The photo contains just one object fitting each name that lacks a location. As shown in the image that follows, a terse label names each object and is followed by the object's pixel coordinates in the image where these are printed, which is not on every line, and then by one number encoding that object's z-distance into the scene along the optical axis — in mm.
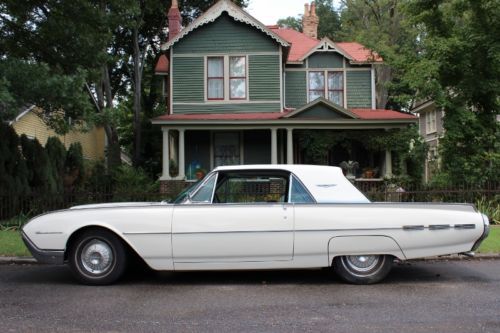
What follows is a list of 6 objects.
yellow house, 23531
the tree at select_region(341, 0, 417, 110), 33875
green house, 19984
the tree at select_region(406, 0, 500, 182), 15820
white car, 6770
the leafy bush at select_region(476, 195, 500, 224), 13331
